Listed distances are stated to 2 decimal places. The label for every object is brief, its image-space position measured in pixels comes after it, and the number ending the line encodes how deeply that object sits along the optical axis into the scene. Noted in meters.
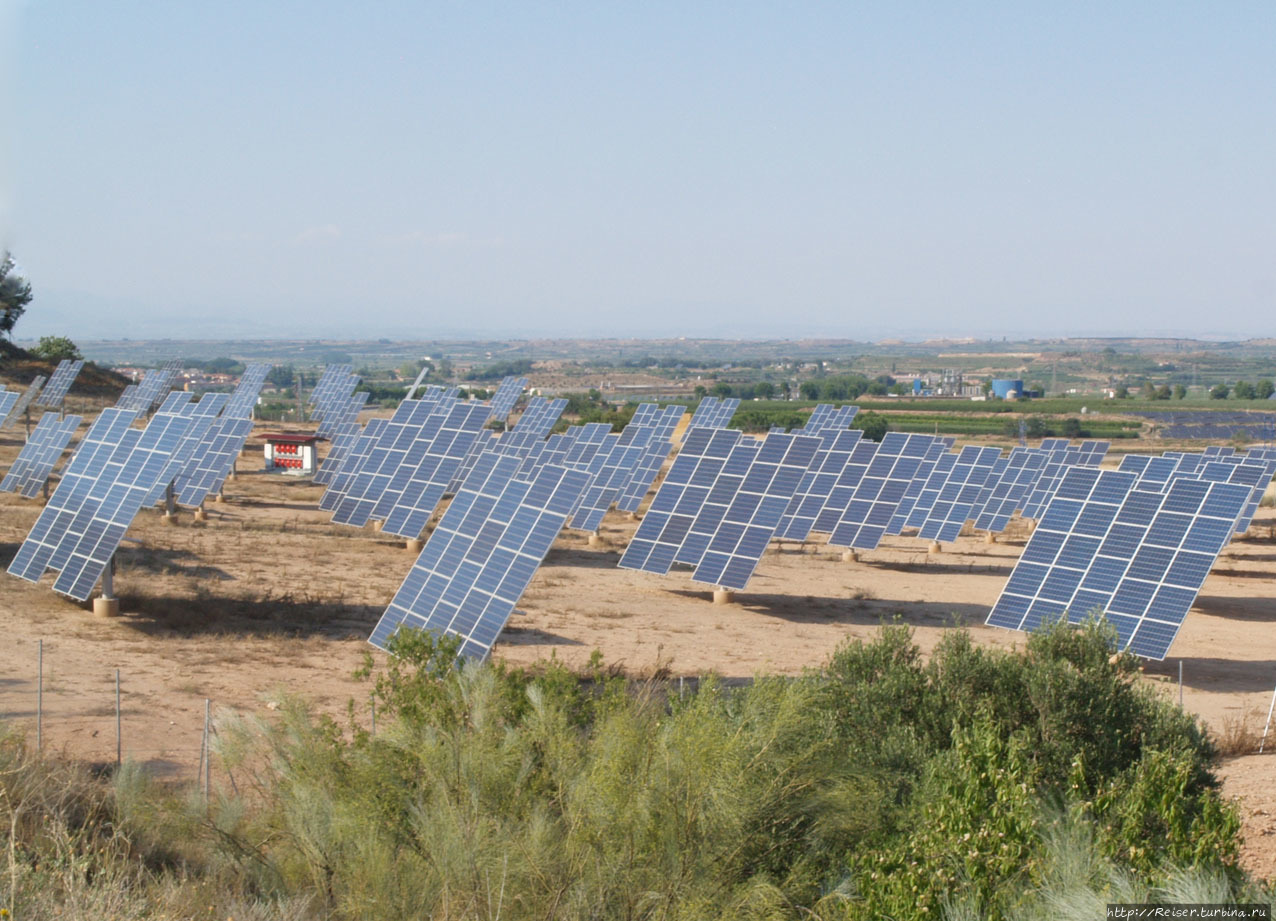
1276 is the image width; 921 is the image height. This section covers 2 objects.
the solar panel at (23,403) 56.18
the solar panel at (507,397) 60.31
